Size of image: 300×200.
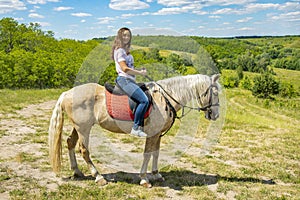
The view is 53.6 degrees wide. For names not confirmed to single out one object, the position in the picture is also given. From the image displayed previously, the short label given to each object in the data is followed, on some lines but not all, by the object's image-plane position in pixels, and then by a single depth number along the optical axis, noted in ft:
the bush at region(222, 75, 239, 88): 146.45
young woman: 16.26
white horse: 17.76
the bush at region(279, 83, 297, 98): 190.70
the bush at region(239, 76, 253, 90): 204.72
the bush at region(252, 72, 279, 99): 175.04
